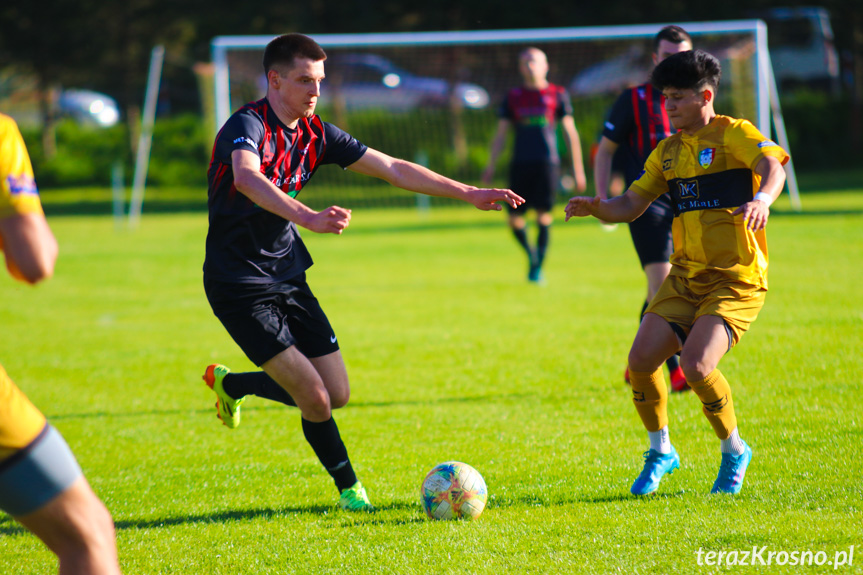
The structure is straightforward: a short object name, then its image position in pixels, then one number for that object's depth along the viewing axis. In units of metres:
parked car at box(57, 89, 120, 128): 73.12
